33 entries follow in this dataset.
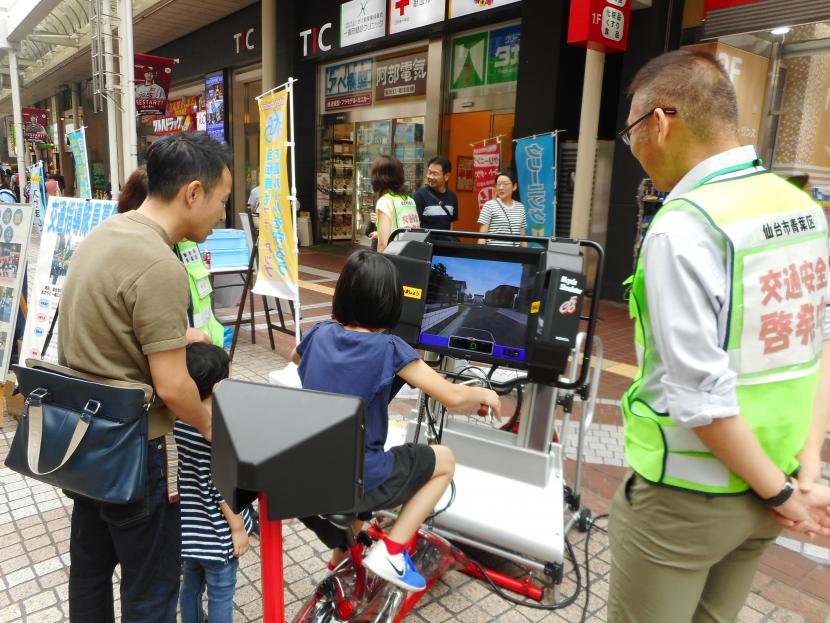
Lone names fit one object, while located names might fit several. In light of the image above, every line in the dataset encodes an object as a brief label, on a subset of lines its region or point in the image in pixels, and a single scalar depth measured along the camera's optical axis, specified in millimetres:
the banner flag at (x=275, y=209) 4848
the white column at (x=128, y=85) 5078
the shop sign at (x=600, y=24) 6242
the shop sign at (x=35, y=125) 16625
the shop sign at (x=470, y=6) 8875
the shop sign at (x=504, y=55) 9133
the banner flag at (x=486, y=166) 8344
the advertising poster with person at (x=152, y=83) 8977
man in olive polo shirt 1527
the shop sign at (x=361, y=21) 10500
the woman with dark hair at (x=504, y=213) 6156
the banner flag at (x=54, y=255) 3939
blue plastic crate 5789
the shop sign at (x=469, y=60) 9625
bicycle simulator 2229
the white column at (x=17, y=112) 10891
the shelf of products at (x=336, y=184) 13219
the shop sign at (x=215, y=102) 15133
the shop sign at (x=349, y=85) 12023
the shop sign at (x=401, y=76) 10781
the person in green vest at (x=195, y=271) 2887
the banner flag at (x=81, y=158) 5588
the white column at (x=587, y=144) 6832
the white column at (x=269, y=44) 12281
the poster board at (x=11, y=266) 3973
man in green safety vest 1167
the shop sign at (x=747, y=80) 6586
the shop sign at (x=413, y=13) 9602
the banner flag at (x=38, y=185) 11945
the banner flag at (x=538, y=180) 7449
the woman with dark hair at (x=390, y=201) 5254
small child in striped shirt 1879
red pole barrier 1029
